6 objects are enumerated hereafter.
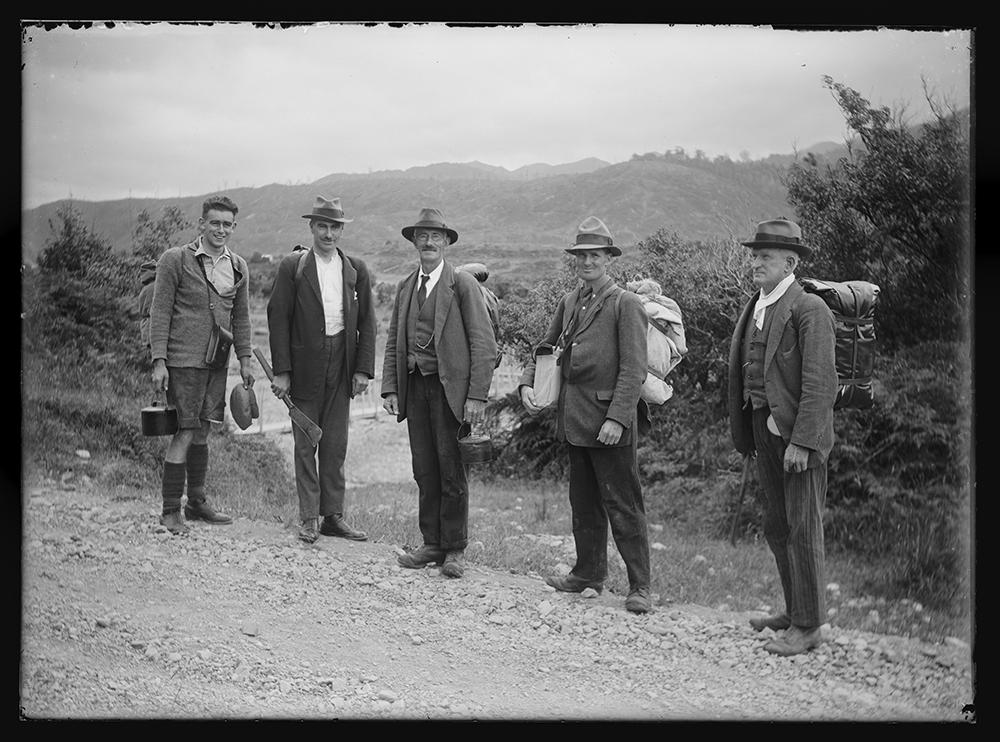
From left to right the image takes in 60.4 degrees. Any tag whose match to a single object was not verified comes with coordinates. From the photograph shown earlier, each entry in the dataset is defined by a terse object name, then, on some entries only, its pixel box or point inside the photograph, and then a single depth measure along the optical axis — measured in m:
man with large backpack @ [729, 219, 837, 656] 4.29
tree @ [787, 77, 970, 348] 5.44
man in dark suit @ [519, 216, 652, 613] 4.84
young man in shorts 5.45
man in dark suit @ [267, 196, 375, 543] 5.56
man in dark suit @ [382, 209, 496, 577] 5.26
